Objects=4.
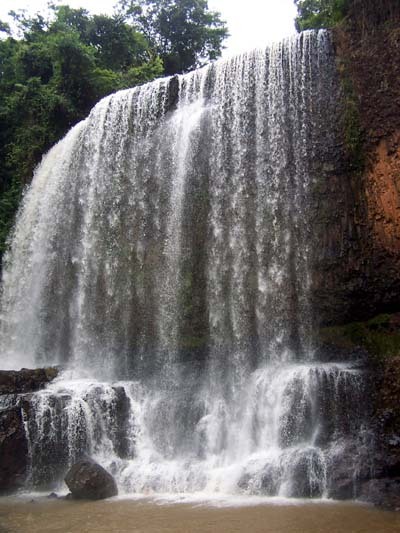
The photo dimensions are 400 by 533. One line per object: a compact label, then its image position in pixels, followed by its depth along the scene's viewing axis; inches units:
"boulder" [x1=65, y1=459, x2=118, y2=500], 376.2
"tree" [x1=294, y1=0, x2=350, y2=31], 601.3
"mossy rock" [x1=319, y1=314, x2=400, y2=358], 449.7
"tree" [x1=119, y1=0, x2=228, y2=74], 1163.9
